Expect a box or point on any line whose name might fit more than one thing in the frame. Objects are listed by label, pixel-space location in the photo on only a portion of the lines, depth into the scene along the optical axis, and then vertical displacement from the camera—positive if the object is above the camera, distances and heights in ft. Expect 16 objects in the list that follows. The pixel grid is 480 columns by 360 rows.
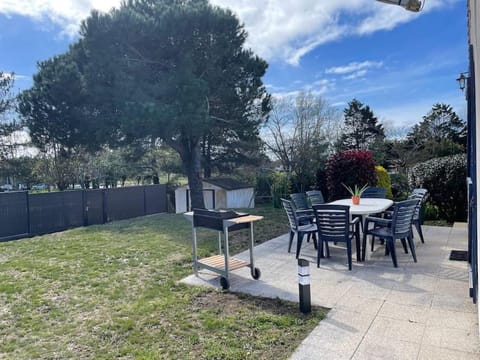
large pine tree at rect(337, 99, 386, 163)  54.54 +7.79
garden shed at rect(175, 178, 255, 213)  47.24 -3.03
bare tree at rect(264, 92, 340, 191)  46.00 +6.37
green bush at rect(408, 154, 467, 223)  24.64 -1.34
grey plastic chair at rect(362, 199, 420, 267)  13.70 -2.60
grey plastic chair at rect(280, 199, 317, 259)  15.37 -2.71
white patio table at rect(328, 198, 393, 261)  14.59 -1.78
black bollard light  9.53 -3.37
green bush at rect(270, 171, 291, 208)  39.34 -1.80
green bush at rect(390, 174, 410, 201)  33.50 -1.80
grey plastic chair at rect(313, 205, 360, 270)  13.58 -2.27
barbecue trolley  12.04 -2.05
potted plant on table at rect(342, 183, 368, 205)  17.37 -1.47
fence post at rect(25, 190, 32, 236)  28.48 -3.19
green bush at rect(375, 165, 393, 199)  29.68 -0.86
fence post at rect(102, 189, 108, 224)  34.63 -3.11
